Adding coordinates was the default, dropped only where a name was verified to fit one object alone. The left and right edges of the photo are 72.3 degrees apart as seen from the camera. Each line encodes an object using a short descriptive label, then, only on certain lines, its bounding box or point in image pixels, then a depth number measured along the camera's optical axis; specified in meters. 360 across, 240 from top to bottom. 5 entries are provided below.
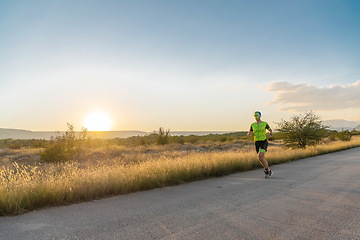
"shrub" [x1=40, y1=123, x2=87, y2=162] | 17.16
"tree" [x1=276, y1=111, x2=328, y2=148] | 21.56
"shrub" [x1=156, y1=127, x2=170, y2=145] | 35.53
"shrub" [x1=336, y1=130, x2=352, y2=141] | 41.30
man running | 9.10
